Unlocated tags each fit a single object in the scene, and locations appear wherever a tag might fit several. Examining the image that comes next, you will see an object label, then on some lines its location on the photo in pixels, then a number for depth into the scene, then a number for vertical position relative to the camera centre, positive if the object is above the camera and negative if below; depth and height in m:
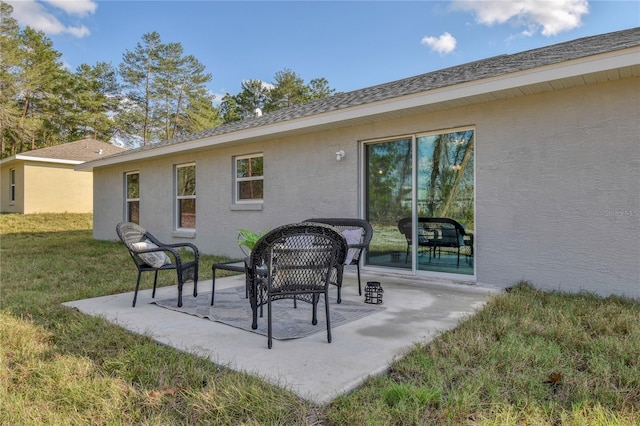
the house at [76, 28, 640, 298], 4.29 +0.63
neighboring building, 17.81 +1.37
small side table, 3.88 -0.62
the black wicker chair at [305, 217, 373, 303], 4.83 -0.35
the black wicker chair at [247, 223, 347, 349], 2.95 -0.42
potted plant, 3.84 -0.32
